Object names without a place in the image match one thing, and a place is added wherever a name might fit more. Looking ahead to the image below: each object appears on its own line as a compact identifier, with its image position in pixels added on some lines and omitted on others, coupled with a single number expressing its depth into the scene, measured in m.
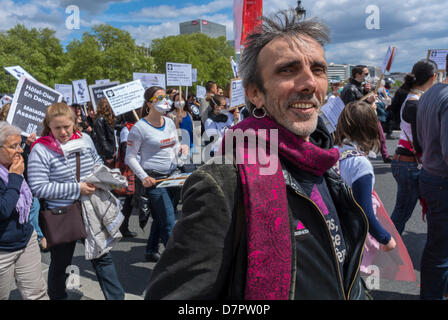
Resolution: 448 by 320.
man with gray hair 1.05
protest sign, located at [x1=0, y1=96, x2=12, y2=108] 6.97
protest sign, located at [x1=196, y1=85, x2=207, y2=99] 13.07
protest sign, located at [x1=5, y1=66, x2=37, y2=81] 4.82
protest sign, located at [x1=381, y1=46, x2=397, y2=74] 6.52
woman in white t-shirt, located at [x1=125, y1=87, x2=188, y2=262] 4.04
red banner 3.60
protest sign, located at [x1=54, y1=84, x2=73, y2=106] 10.52
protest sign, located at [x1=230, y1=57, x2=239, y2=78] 7.90
